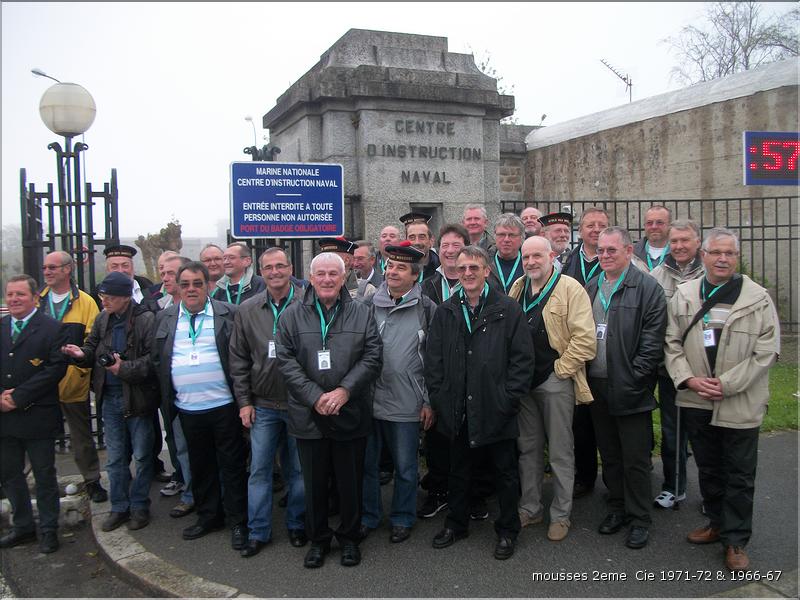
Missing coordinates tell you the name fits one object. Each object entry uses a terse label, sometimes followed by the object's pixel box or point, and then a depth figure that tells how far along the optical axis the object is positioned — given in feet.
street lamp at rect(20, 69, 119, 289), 22.44
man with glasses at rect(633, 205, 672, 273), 18.07
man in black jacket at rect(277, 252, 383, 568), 13.71
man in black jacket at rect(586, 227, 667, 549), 14.32
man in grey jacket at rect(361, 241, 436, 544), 14.90
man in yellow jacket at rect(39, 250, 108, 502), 17.99
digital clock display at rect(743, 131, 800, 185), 28.50
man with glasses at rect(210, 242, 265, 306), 19.04
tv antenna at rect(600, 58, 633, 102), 82.04
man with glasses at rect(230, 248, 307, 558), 14.87
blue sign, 20.89
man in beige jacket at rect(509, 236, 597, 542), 14.56
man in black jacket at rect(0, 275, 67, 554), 15.92
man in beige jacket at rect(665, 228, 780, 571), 13.28
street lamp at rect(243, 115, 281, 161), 27.40
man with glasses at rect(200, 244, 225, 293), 20.11
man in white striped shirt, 15.30
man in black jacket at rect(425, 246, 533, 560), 13.92
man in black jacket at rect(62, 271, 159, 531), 16.20
